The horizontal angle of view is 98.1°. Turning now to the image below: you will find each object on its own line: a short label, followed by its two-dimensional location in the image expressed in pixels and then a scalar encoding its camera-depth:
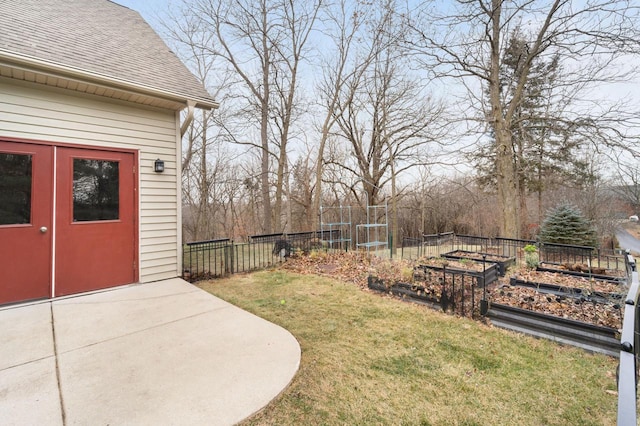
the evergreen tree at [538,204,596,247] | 9.64
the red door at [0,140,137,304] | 3.64
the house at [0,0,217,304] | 3.66
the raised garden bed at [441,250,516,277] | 5.85
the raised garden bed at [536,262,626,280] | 5.07
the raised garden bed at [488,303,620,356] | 2.88
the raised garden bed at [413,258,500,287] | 4.59
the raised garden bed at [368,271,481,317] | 3.93
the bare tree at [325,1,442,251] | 10.68
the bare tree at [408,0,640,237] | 7.52
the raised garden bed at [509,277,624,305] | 3.69
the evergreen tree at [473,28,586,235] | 9.10
